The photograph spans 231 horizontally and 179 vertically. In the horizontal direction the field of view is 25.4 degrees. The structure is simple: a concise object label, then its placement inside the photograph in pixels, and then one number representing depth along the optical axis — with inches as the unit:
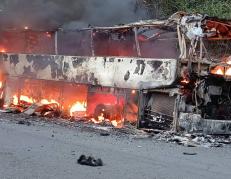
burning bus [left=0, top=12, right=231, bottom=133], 473.4
